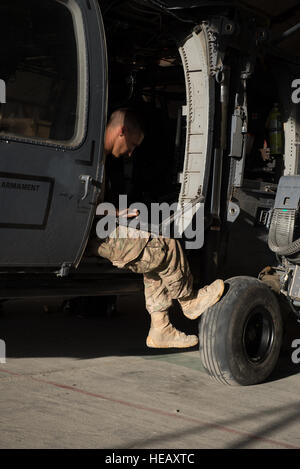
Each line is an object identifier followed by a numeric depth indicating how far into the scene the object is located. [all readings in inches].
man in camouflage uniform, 177.5
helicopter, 153.6
